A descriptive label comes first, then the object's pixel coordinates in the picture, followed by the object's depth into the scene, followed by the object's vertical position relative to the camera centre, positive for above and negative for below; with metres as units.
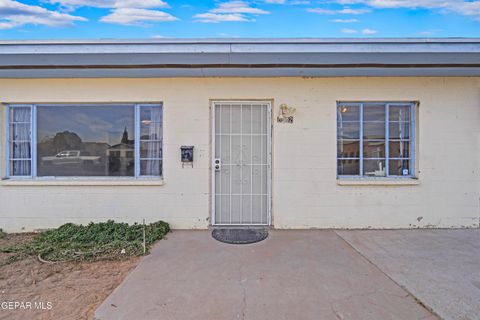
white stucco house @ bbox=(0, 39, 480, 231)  5.02 +0.20
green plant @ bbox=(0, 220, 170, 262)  3.79 -1.31
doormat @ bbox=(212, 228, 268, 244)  4.46 -1.32
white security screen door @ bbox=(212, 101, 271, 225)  5.16 -0.04
